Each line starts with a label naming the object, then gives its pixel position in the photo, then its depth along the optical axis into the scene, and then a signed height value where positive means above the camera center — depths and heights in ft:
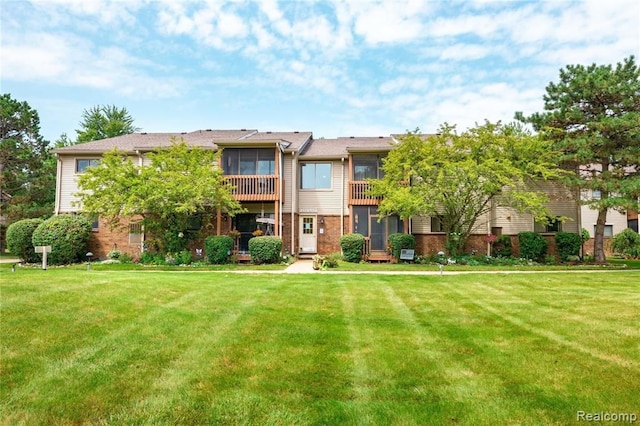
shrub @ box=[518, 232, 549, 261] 56.08 -2.02
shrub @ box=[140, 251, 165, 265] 53.62 -4.05
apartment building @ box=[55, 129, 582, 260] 58.34 +4.37
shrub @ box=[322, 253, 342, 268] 48.47 -4.03
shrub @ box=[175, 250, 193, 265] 52.74 -3.86
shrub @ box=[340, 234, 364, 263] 54.65 -2.33
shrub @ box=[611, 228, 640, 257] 69.46 -1.97
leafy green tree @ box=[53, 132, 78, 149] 123.34 +29.86
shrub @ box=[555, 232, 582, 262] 56.03 -1.86
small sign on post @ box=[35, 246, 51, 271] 33.81 -1.81
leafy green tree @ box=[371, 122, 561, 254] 49.88 +7.98
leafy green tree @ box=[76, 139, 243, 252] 50.62 +5.63
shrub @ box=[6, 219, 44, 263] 54.90 -1.28
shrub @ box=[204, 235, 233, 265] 52.95 -2.58
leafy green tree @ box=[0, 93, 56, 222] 77.41 +14.51
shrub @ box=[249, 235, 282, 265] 52.03 -2.52
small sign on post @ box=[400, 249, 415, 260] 55.00 -3.35
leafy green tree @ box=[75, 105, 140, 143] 117.50 +35.97
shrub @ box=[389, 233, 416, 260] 55.62 -1.63
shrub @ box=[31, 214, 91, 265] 52.44 -0.93
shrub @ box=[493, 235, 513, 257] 58.49 -2.30
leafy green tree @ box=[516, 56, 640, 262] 48.06 +14.01
